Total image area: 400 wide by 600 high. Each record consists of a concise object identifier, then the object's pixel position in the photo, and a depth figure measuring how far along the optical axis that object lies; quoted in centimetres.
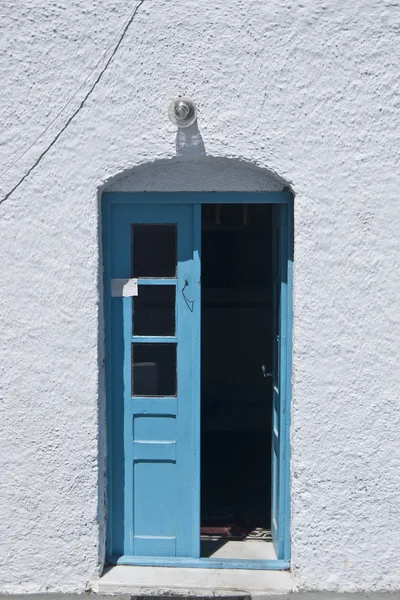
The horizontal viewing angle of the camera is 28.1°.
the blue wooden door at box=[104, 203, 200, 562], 500
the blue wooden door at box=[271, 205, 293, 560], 499
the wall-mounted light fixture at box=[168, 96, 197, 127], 461
